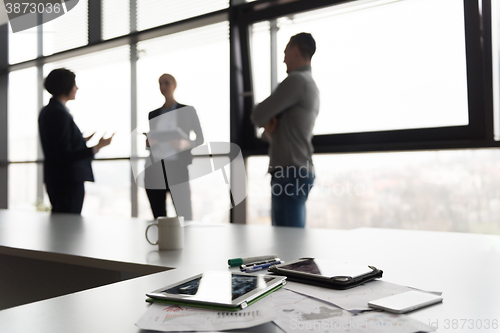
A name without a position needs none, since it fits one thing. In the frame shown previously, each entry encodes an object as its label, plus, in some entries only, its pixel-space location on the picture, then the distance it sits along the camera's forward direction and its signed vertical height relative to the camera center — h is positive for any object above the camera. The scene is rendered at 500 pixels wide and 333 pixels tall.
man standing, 2.35 +0.29
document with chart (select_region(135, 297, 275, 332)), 0.56 -0.18
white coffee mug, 1.19 -0.13
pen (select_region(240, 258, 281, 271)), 0.92 -0.17
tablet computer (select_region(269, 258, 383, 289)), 0.74 -0.17
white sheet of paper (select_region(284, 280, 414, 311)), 0.65 -0.18
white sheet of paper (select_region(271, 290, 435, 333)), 0.55 -0.19
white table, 0.63 -0.18
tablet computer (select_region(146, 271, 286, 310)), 0.62 -0.17
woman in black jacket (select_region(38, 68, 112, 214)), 2.67 +0.23
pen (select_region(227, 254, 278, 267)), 0.95 -0.17
